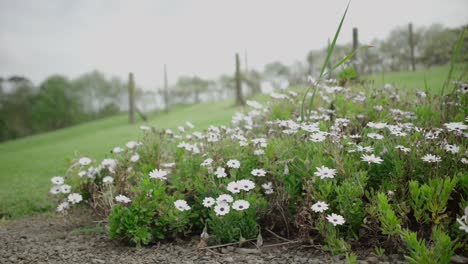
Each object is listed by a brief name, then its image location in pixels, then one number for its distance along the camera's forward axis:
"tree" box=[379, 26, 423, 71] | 26.76
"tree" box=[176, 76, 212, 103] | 40.47
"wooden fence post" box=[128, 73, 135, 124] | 16.91
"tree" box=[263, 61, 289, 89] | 37.34
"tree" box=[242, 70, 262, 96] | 18.09
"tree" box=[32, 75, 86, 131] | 30.88
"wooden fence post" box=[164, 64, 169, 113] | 18.26
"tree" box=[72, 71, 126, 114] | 36.59
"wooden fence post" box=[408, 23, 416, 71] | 18.37
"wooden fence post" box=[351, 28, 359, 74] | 12.33
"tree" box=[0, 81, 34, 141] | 27.23
